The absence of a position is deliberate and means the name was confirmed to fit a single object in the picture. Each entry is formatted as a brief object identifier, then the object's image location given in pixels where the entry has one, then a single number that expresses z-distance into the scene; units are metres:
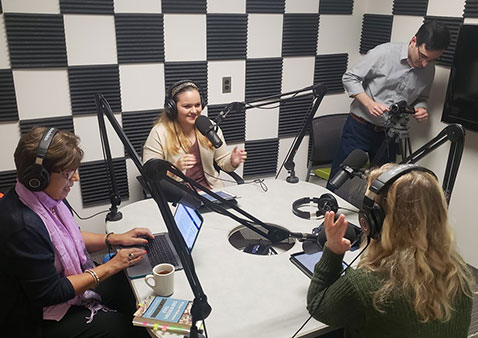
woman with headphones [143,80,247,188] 2.55
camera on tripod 2.78
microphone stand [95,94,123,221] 1.89
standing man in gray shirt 2.91
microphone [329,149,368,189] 1.86
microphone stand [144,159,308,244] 1.10
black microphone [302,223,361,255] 1.68
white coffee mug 1.46
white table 1.37
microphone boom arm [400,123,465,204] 1.71
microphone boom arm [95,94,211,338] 1.13
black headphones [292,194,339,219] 2.12
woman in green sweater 1.18
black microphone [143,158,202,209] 1.09
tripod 2.86
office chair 3.40
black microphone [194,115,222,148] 1.92
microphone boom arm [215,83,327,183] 2.01
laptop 1.64
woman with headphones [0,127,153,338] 1.42
